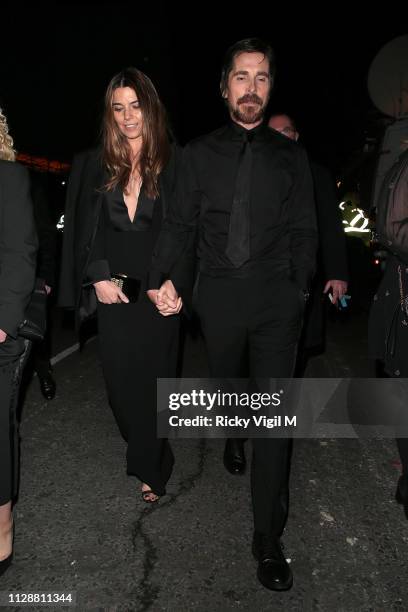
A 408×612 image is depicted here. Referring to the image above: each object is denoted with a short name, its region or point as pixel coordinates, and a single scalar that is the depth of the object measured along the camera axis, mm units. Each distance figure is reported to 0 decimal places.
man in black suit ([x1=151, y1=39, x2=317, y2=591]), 2582
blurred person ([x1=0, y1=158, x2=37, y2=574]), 2275
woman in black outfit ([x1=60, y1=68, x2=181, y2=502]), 2855
